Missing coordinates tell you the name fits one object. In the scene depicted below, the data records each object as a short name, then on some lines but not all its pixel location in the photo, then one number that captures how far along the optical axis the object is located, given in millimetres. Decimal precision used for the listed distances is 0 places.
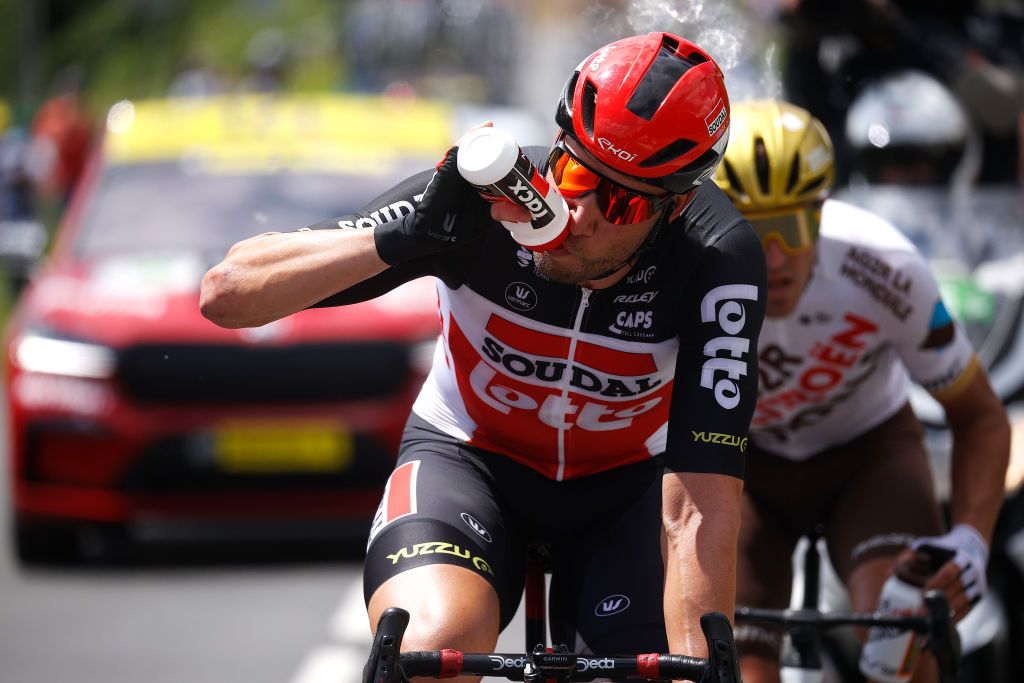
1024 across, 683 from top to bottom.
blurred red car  17187
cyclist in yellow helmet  9180
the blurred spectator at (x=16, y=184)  43169
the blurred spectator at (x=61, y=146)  43469
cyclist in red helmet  6965
